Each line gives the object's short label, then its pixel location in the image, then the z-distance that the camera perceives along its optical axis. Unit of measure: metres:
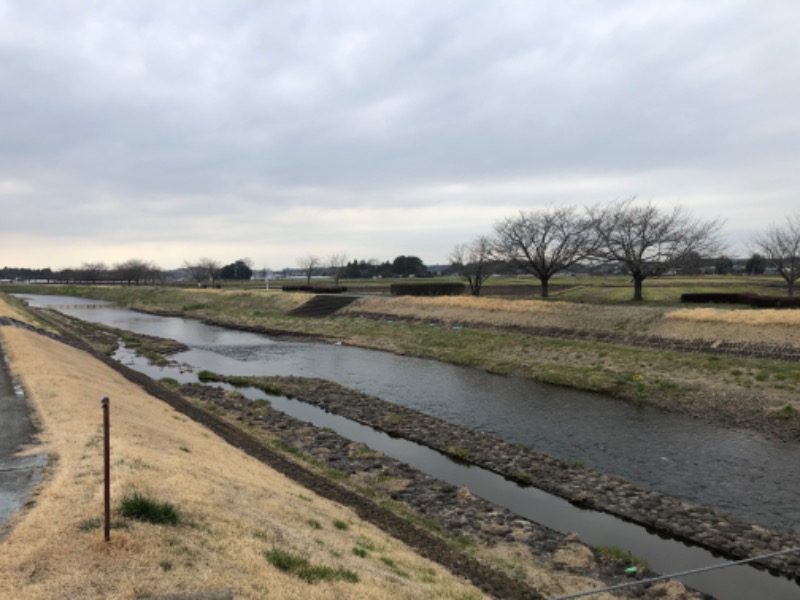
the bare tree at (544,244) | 46.50
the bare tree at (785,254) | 38.90
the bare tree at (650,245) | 40.06
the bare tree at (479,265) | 53.59
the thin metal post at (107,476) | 5.22
